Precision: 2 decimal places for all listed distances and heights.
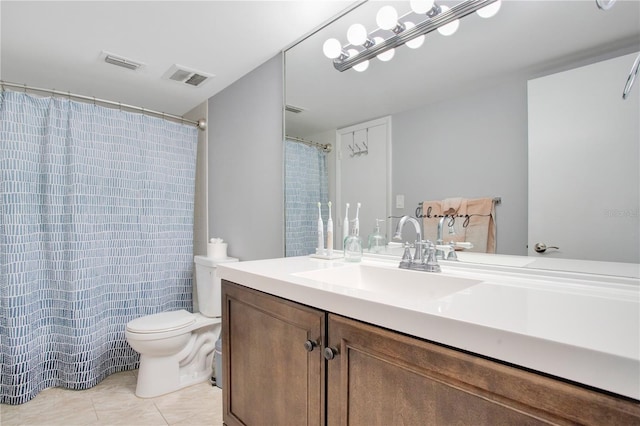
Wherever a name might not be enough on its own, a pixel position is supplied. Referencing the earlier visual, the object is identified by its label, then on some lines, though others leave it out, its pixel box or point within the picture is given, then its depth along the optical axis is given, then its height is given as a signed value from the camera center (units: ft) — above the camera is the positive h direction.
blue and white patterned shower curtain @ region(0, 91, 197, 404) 6.19 -0.54
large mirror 2.94 +1.35
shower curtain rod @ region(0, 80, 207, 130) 7.43 +2.55
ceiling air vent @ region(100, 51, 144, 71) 6.38 +3.16
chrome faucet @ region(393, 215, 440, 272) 3.76 -0.57
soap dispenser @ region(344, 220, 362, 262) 4.64 -0.54
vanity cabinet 1.67 -1.18
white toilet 6.19 -2.67
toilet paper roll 7.60 -0.90
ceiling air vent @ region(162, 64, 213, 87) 7.00 +3.16
